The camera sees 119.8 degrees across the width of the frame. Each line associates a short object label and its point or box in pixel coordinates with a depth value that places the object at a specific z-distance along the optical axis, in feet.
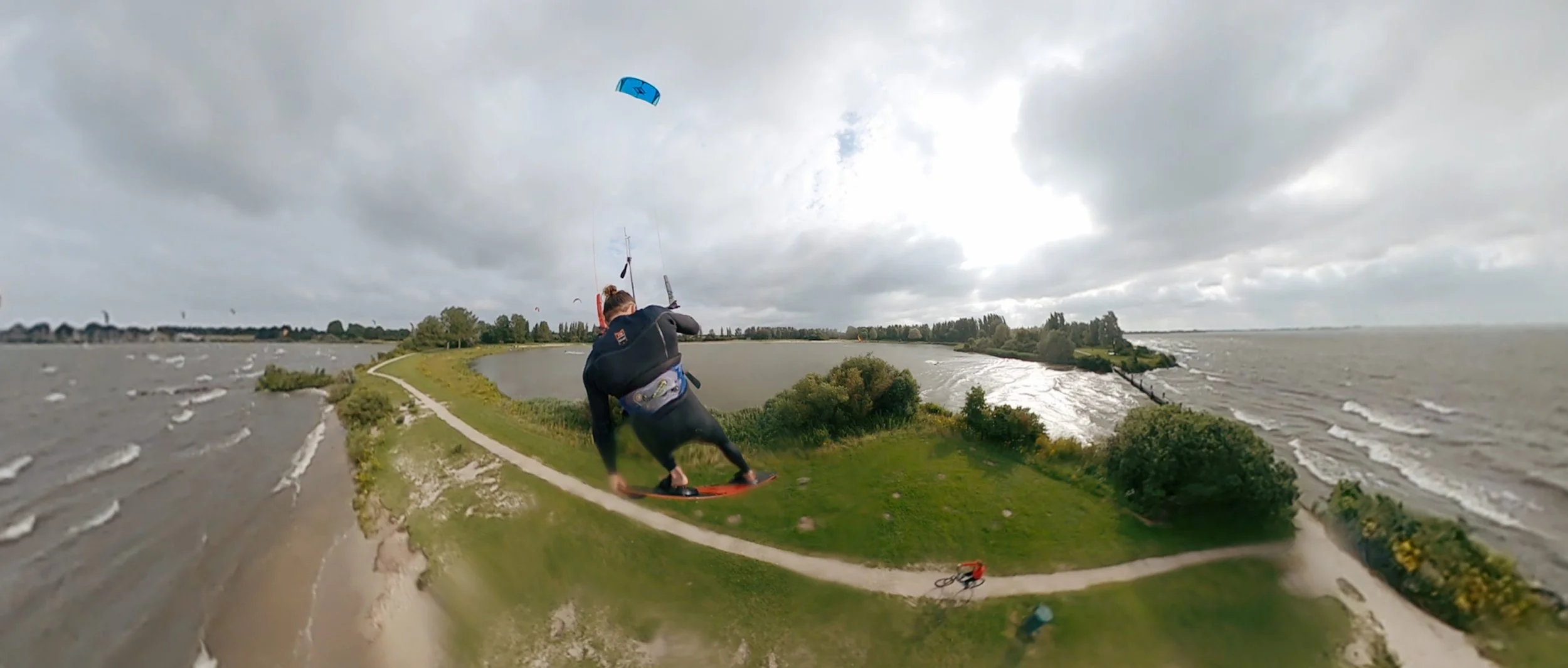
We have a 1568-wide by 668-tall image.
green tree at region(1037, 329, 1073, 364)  122.52
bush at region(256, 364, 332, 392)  115.34
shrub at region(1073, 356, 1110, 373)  123.03
